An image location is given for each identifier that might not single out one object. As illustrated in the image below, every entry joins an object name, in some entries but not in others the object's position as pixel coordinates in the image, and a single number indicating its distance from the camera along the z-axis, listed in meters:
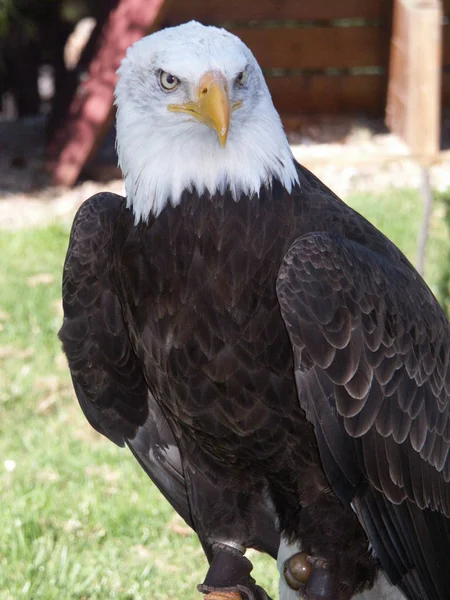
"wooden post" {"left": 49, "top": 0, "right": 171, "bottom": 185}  15.44
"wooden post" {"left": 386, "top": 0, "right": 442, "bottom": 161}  15.78
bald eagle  5.74
